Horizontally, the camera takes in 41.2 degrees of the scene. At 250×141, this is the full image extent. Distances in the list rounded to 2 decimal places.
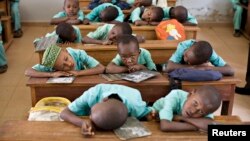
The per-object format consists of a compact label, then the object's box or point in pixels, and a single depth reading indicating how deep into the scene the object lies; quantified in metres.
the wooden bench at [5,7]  5.43
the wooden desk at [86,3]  5.34
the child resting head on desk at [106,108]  1.51
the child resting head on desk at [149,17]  3.85
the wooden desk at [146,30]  3.66
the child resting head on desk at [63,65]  2.32
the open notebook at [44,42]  2.81
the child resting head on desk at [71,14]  3.92
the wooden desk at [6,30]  5.21
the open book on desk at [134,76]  2.31
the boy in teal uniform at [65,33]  3.05
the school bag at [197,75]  2.30
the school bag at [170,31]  3.50
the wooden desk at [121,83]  2.28
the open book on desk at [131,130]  1.52
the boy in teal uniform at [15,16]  5.77
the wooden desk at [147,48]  2.93
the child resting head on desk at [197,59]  2.48
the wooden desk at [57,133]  1.52
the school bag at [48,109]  1.99
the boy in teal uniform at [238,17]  5.99
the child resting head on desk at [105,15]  3.97
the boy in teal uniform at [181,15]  3.96
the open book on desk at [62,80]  2.26
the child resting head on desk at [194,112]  1.60
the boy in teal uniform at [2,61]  4.16
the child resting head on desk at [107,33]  3.03
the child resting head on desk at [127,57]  2.42
